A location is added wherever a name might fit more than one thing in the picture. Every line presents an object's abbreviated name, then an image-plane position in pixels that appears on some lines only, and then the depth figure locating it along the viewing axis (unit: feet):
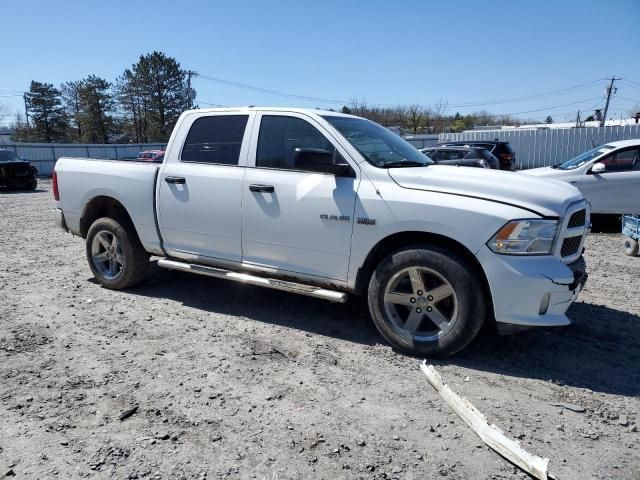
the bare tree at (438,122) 236.90
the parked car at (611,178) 30.68
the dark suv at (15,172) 68.49
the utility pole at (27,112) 177.10
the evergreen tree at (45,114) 176.76
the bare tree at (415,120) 209.48
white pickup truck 11.60
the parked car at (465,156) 50.24
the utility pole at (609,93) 221.46
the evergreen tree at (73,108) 179.83
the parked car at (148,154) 84.60
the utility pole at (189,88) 177.78
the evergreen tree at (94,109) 175.01
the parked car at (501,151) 59.93
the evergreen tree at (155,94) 172.96
